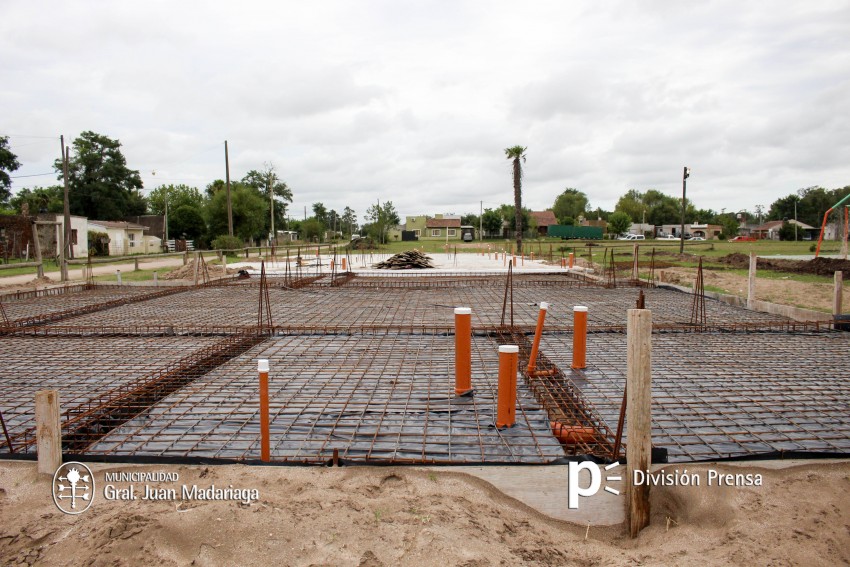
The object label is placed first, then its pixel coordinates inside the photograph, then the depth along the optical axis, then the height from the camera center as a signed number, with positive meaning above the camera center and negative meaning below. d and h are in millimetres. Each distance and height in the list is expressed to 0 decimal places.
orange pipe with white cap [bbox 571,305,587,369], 5238 -1024
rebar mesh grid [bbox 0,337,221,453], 4488 -1312
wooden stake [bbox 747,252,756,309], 9016 -870
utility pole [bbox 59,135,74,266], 20047 +939
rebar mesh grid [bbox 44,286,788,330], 8422 -1266
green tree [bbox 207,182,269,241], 36531 +1523
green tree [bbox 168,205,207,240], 43969 +1022
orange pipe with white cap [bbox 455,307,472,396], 4296 -914
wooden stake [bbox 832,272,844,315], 7488 -848
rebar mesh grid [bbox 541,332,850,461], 3697 -1319
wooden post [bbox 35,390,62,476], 3049 -1049
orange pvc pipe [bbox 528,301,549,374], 4812 -926
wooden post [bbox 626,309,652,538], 2871 -819
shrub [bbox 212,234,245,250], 27141 -339
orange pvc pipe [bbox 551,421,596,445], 3633 -1288
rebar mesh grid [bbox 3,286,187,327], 8875 -1222
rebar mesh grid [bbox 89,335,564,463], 3561 -1326
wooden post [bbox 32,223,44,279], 13766 -311
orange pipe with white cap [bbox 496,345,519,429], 3673 -1005
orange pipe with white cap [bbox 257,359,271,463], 3066 -971
